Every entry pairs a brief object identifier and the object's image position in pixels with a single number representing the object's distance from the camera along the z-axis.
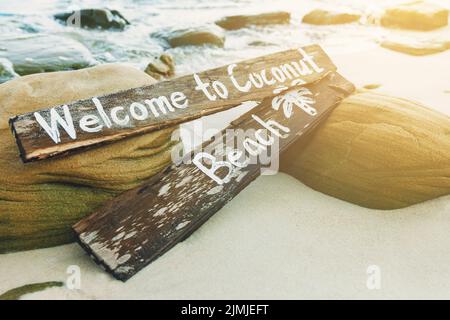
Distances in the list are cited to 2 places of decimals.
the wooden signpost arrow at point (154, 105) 2.40
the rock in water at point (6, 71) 5.57
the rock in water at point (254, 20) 9.27
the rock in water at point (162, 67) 5.96
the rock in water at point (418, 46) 6.03
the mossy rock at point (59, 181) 2.40
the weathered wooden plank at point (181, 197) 2.34
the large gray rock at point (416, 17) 7.91
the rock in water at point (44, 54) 5.95
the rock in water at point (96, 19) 8.88
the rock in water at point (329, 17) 9.16
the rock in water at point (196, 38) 7.80
